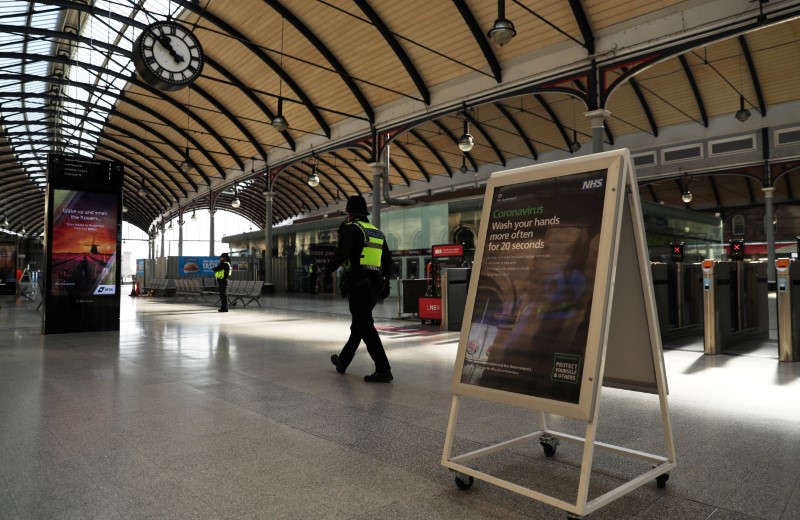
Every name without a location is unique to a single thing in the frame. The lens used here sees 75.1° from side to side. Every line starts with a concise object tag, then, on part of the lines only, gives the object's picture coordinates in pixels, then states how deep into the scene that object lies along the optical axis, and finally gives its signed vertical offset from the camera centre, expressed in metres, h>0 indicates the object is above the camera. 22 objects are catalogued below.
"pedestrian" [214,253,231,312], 14.68 +0.11
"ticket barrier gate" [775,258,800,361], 6.41 -0.43
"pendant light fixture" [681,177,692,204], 23.88 +3.58
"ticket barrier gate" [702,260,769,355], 7.12 -0.46
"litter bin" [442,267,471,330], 10.35 -0.40
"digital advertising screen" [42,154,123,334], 9.43 +0.62
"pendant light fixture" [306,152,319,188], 19.44 +3.60
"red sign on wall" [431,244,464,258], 11.80 +0.58
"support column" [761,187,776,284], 21.08 +1.80
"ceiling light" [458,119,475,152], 14.81 +3.82
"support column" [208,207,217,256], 33.86 +3.37
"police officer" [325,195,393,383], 5.09 +0.06
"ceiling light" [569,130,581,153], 22.91 +5.76
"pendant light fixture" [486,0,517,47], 8.59 +4.06
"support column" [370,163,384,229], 18.56 +2.99
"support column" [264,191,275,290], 26.64 +1.70
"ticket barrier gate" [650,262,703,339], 8.40 -0.41
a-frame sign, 2.25 -0.14
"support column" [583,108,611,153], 12.80 +3.84
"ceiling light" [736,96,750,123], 17.06 +5.21
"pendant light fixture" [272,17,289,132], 14.03 +4.18
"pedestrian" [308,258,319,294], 29.26 -0.34
